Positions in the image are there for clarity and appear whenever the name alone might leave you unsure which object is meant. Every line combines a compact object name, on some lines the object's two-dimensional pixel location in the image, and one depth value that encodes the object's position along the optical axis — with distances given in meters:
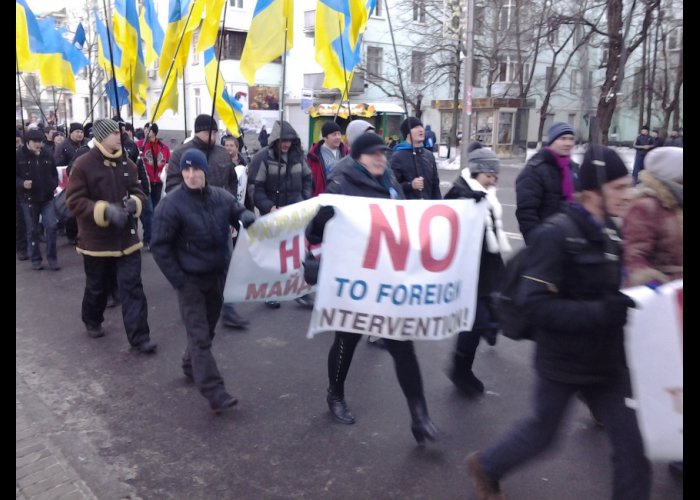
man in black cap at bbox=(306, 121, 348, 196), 7.31
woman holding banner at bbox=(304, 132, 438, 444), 4.01
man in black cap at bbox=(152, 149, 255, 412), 4.54
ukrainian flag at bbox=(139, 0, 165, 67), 10.25
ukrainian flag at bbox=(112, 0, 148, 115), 8.36
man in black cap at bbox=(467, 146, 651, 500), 2.79
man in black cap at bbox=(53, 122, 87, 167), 11.09
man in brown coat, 5.71
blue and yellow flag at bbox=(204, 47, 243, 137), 7.91
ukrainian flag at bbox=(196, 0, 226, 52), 6.55
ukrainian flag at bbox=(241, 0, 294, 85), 6.91
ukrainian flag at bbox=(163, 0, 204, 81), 7.40
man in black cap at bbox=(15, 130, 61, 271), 9.09
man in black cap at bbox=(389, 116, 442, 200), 6.04
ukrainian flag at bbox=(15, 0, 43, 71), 10.57
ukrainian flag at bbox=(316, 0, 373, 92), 7.02
